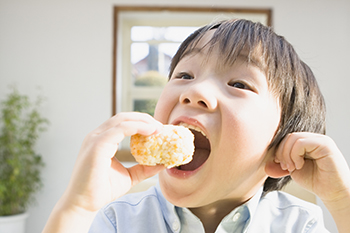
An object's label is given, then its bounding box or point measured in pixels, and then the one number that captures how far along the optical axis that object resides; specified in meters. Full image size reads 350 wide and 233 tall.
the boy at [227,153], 0.71
